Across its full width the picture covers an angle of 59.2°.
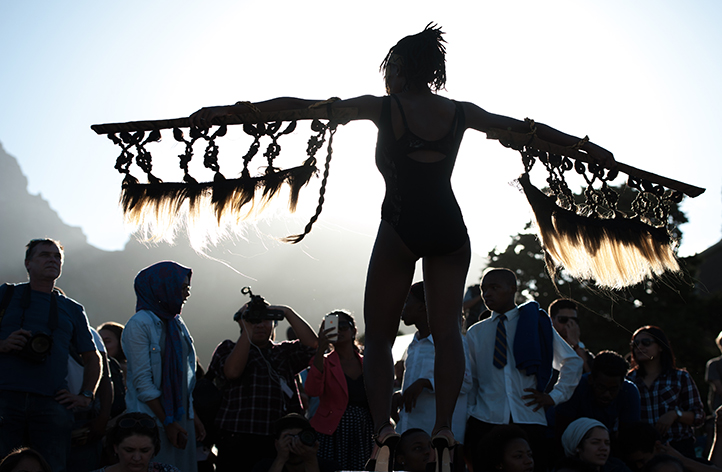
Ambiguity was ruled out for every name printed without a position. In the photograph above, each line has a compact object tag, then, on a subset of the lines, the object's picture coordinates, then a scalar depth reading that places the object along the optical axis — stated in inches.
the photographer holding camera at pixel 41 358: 156.0
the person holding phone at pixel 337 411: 190.7
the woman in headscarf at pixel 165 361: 170.6
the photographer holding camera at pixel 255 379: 182.9
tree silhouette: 752.3
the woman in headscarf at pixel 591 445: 177.9
